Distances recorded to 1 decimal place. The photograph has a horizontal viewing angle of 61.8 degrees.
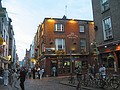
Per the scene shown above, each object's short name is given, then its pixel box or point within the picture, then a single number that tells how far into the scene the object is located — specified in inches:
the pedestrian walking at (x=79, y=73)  296.1
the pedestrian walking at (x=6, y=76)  394.5
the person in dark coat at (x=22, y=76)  292.8
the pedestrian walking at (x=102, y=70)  334.3
